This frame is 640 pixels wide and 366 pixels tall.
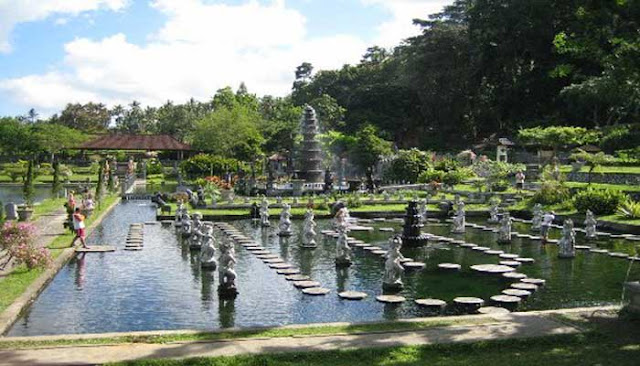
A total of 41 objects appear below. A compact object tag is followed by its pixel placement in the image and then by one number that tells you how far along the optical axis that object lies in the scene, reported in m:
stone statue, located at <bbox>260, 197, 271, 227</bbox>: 30.01
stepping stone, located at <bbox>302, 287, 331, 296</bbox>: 15.90
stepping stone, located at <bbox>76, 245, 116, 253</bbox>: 22.23
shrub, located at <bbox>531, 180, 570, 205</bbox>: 34.56
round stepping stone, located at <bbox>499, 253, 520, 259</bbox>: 20.91
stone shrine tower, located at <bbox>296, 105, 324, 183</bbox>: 51.25
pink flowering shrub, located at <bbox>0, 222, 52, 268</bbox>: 17.14
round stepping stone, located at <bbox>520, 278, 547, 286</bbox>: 16.94
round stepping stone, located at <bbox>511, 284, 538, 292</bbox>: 16.20
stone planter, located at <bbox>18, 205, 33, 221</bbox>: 30.14
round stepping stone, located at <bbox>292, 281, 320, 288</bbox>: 16.70
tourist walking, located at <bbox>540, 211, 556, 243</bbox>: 24.55
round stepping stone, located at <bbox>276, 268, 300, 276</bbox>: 18.53
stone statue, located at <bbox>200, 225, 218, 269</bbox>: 19.31
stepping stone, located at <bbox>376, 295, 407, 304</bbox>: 15.04
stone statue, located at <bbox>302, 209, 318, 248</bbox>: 23.72
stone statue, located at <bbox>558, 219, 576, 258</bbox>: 21.16
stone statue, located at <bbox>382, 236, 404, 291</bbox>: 16.45
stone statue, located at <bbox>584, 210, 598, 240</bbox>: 25.52
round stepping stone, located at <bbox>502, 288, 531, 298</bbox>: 15.47
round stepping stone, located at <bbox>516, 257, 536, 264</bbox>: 20.45
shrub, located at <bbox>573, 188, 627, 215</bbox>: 30.50
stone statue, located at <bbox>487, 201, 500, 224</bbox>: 30.77
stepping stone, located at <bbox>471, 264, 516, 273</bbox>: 18.59
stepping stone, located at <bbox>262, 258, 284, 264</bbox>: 20.42
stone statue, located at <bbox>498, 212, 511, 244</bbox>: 24.47
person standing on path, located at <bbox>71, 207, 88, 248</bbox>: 22.03
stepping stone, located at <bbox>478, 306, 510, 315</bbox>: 13.81
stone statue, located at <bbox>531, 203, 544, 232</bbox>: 28.22
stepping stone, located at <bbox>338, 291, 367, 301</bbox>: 15.52
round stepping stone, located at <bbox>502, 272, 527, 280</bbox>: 17.69
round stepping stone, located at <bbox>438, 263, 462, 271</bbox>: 19.31
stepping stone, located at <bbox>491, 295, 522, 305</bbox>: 14.75
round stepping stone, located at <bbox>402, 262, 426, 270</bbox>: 19.50
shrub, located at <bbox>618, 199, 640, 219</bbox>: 28.80
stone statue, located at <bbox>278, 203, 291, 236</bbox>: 26.67
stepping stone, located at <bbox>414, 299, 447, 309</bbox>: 14.55
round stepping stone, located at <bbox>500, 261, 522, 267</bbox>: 19.70
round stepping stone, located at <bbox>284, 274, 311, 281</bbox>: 17.58
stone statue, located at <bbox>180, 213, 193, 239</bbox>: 26.13
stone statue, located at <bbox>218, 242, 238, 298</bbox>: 15.72
